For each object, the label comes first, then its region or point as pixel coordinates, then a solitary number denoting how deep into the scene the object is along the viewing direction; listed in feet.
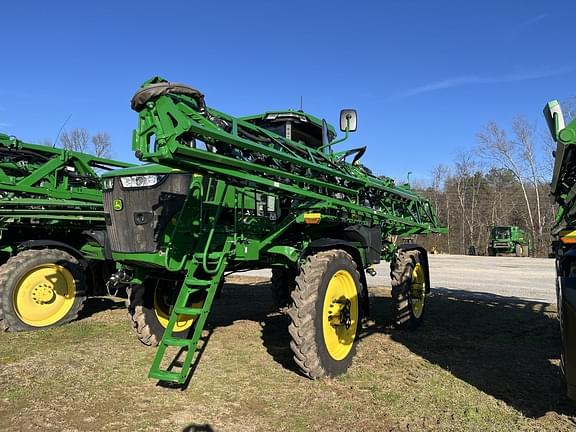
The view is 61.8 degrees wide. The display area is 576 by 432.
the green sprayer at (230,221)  14.21
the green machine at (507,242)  126.31
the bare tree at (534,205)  136.53
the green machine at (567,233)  10.42
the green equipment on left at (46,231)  24.04
